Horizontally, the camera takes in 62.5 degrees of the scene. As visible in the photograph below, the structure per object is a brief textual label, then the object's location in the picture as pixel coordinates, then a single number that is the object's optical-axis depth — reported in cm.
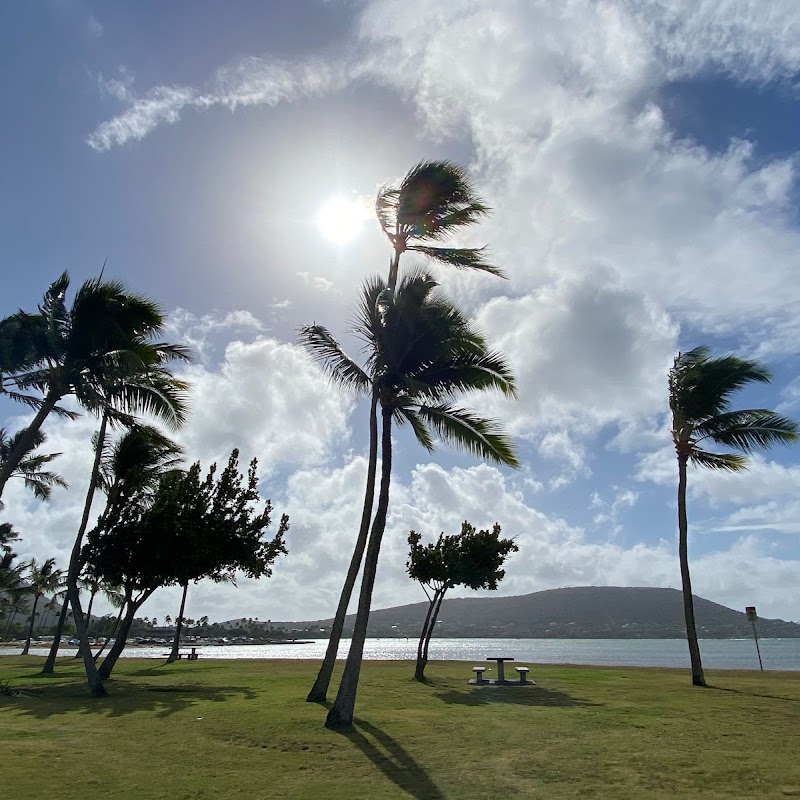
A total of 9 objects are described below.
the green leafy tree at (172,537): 2173
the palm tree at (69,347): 1742
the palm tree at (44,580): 4947
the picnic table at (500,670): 2184
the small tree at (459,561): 2692
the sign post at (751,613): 2661
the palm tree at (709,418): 2258
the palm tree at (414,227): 1585
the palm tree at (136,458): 2067
